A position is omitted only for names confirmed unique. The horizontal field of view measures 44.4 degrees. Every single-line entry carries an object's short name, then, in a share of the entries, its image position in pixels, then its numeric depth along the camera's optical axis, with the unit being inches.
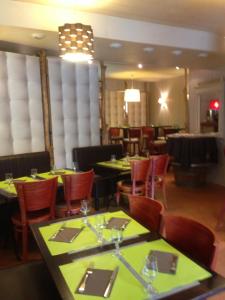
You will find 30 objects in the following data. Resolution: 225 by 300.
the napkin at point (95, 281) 46.9
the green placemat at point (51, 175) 134.5
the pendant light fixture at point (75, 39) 92.0
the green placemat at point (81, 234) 62.3
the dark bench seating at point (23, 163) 152.0
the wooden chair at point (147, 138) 330.6
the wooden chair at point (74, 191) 116.0
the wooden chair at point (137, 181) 147.3
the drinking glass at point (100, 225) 65.8
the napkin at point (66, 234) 66.0
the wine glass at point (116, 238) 60.0
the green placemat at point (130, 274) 46.8
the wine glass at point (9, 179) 125.9
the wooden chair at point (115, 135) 368.0
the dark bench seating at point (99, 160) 179.2
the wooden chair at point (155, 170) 156.6
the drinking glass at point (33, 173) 138.0
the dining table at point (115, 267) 46.4
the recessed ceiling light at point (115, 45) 149.7
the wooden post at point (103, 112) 203.4
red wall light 283.5
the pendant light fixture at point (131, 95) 328.2
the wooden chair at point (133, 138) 354.0
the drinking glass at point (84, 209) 79.5
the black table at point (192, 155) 209.3
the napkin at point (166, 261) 52.3
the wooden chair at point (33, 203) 103.0
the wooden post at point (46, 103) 166.7
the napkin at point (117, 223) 72.8
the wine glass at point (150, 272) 47.1
